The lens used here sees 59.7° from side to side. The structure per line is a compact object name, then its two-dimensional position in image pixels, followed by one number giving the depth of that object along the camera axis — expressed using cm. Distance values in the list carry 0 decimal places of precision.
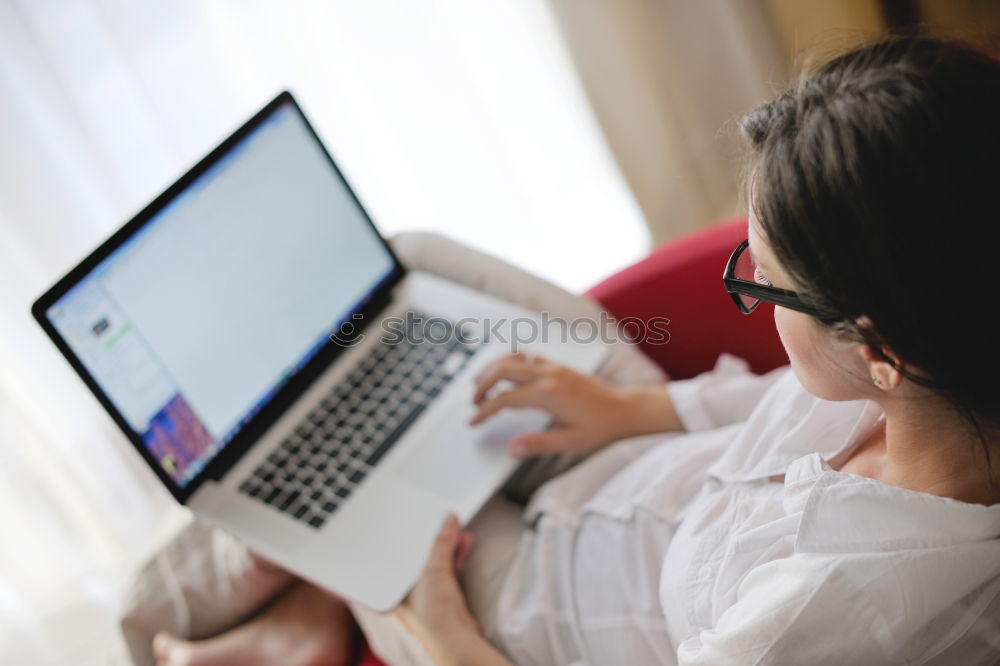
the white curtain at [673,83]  178
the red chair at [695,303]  124
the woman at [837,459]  57
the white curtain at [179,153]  135
